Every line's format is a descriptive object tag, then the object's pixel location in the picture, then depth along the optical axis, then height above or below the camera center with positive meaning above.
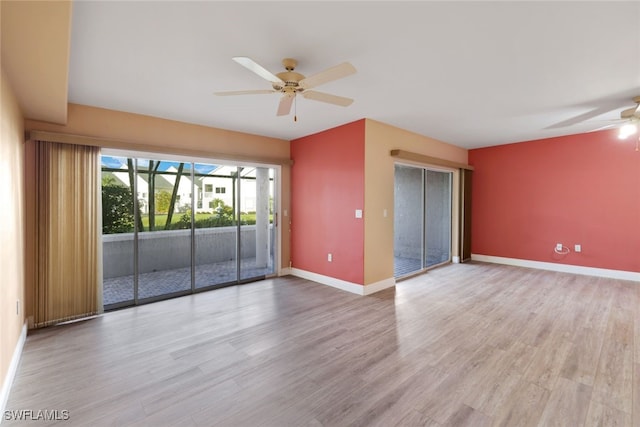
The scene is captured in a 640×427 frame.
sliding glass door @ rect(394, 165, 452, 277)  5.45 -0.15
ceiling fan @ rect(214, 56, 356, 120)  2.11 +1.04
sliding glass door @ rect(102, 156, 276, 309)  3.94 -0.25
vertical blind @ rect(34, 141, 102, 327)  3.17 -0.26
